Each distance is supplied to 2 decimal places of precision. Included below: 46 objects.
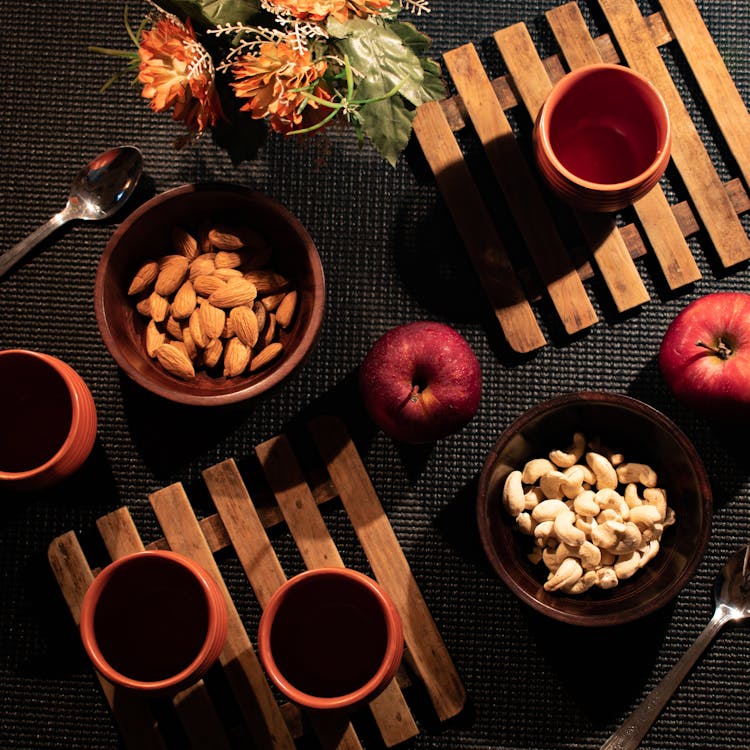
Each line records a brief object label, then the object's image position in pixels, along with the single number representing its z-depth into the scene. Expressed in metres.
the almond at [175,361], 0.79
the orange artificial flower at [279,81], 0.59
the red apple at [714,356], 0.78
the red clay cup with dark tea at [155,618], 0.74
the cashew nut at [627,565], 0.78
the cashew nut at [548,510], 0.79
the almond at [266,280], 0.80
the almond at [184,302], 0.80
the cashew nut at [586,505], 0.79
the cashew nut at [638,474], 0.80
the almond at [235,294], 0.78
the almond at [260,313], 0.80
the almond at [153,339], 0.79
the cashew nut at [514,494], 0.79
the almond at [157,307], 0.80
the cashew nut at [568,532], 0.77
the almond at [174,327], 0.80
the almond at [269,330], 0.80
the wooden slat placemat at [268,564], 0.82
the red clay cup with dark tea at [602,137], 0.77
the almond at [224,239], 0.79
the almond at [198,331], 0.79
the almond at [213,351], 0.79
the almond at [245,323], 0.78
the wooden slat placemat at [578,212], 0.86
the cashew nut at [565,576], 0.77
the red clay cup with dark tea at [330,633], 0.74
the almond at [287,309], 0.80
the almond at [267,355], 0.79
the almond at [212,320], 0.79
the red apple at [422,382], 0.78
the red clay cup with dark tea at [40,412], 0.79
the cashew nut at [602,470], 0.80
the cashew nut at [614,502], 0.79
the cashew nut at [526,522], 0.80
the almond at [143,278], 0.79
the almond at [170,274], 0.80
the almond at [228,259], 0.80
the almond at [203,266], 0.80
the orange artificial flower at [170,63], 0.60
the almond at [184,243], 0.80
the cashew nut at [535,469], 0.80
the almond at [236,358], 0.79
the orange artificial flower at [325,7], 0.57
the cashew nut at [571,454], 0.81
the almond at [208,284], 0.79
